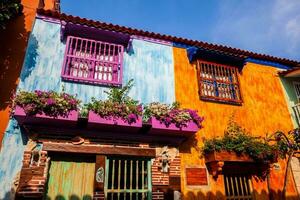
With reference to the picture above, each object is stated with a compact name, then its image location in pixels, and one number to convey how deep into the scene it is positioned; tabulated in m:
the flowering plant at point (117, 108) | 6.52
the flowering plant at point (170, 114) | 6.99
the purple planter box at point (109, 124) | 6.37
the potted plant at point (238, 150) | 7.38
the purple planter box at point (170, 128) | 6.85
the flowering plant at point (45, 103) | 5.91
